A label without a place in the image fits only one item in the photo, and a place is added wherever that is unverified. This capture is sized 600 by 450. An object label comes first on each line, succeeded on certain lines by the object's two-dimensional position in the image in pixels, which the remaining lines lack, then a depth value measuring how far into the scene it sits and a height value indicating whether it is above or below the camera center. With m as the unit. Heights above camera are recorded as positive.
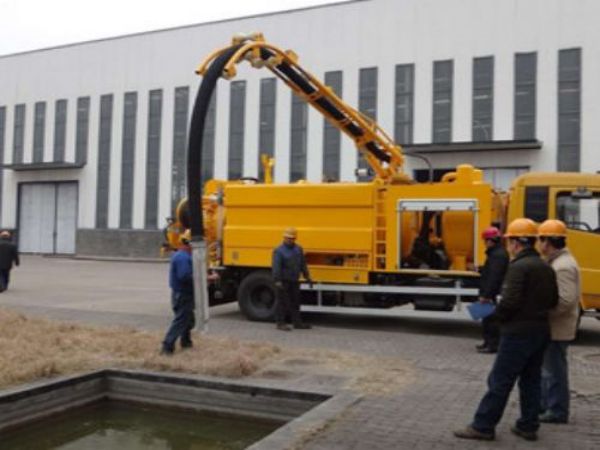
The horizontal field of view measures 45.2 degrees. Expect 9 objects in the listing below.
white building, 29.55 +6.60
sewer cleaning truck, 11.16 +0.37
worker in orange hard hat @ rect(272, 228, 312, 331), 12.14 -0.54
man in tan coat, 5.95 -0.60
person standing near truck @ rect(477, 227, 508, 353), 9.95 -0.36
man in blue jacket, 9.12 -0.73
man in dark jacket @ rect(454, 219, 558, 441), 5.51 -0.66
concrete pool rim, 6.97 -1.60
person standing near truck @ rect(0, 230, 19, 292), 18.84 -0.60
